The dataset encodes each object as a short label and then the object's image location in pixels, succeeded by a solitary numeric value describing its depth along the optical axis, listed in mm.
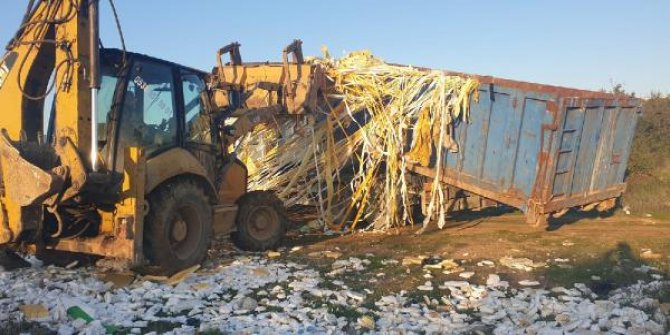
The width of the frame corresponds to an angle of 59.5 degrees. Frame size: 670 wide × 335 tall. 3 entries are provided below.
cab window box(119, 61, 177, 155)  5941
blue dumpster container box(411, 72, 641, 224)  8023
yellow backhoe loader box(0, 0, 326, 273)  5332
